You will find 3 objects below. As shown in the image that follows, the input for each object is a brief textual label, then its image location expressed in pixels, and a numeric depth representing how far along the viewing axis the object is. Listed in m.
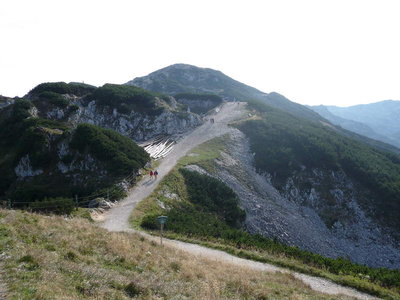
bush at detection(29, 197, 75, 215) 25.86
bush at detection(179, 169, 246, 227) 37.28
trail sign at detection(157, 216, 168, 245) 18.47
